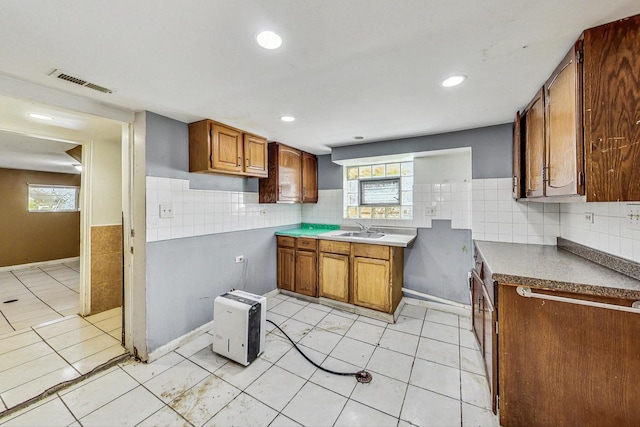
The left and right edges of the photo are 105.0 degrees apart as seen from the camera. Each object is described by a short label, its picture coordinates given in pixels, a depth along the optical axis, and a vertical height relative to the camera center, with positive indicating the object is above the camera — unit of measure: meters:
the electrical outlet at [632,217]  1.31 -0.02
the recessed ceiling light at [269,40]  1.15 +0.85
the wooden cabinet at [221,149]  2.32 +0.66
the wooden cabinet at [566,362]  1.13 -0.74
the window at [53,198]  4.92 +0.36
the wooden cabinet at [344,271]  2.73 -0.70
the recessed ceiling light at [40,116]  2.08 +0.86
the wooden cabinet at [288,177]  3.17 +0.51
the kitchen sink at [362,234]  3.16 -0.27
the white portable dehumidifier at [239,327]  1.98 -0.94
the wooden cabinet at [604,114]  1.08 +0.46
